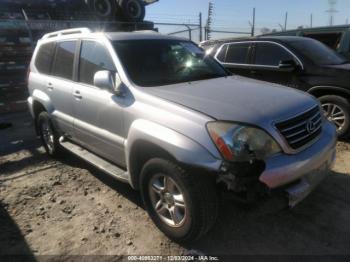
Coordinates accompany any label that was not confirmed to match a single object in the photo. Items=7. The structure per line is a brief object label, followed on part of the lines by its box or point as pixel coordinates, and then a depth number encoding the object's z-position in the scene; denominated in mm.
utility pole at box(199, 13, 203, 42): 14514
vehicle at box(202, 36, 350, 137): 5298
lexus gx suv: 2568
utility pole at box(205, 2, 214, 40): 15566
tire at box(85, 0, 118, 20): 12016
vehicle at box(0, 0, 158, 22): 11664
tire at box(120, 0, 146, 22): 12719
